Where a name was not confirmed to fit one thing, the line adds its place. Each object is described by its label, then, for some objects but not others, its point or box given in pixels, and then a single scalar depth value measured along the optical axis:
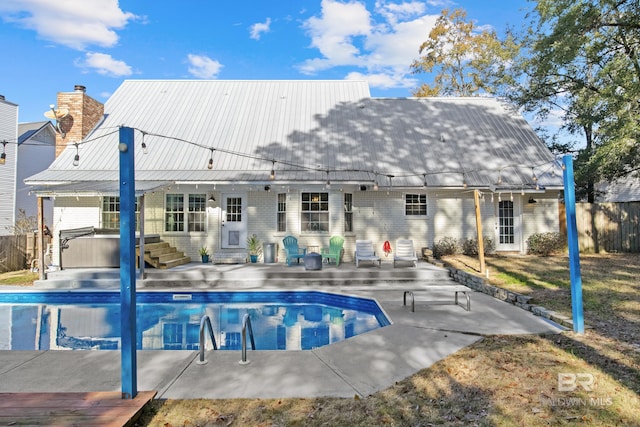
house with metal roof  12.90
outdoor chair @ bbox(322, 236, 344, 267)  12.13
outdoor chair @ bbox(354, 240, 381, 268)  11.60
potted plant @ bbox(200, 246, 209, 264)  12.92
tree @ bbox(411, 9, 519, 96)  24.56
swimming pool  6.84
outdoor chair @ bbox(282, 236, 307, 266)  12.54
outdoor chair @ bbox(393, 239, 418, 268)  11.84
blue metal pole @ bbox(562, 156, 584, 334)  5.89
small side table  11.24
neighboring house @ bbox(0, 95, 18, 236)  18.54
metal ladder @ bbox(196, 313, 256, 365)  4.94
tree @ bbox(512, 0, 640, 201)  12.20
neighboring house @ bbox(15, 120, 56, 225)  20.11
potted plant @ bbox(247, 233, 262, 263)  12.94
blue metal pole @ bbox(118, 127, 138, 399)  3.77
